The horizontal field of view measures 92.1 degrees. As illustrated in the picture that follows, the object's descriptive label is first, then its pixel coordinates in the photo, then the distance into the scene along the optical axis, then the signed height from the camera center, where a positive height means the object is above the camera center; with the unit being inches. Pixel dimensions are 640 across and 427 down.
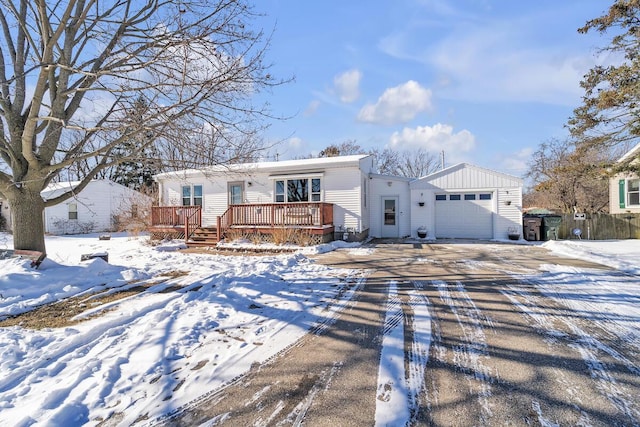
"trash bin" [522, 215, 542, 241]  522.9 -22.1
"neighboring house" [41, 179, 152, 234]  844.6 +26.5
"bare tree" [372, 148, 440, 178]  1395.2 +241.1
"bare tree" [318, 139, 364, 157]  1241.7 +286.7
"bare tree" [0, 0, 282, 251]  211.2 +94.4
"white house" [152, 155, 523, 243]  505.4 +24.5
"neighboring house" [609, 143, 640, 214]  558.3 +34.6
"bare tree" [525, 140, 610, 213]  775.7 +68.0
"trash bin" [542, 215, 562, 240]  513.3 -18.7
